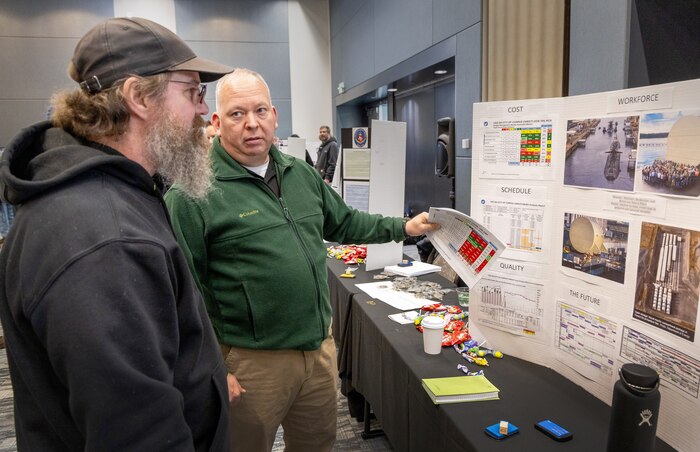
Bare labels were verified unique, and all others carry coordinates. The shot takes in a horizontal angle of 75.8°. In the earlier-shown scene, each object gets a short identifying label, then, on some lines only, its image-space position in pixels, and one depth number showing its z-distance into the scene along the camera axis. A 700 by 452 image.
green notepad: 1.26
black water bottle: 0.90
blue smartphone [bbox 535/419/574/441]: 1.08
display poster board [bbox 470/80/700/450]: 1.01
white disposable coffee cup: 1.52
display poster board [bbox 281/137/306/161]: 6.22
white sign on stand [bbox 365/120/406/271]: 2.65
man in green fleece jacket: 1.41
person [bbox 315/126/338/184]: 6.75
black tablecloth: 1.11
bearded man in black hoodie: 0.67
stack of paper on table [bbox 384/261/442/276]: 2.56
